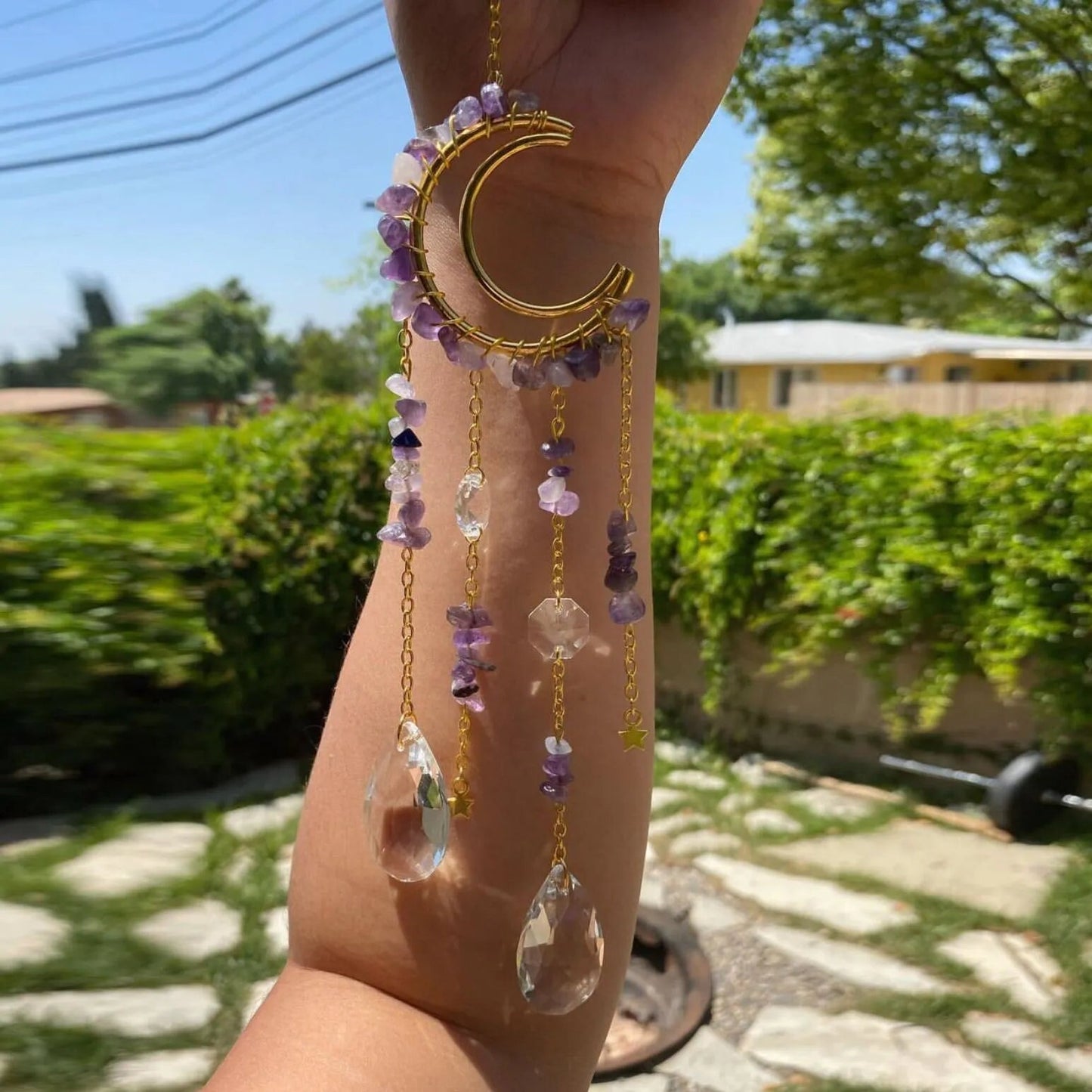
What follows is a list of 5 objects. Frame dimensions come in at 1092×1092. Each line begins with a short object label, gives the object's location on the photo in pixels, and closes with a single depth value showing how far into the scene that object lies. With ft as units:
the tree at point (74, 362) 73.77
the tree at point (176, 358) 71.05
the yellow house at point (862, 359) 70.13
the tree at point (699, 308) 69.82
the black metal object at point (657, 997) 7.44
